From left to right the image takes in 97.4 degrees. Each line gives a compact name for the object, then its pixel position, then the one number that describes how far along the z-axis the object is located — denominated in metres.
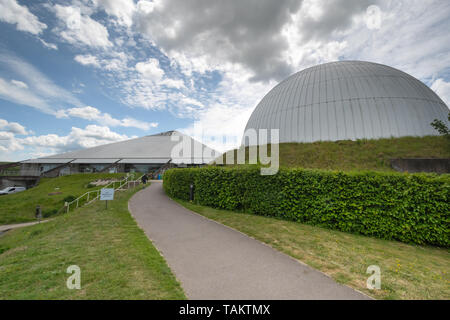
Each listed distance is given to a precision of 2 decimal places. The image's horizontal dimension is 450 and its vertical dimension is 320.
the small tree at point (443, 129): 13.07
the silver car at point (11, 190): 28.17
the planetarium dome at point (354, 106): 16.97
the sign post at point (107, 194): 10.43
